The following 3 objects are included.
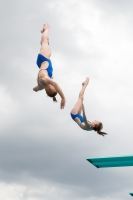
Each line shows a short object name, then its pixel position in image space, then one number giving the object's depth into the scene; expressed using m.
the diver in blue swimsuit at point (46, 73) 15.11
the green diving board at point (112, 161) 16.77
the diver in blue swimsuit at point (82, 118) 16.53
